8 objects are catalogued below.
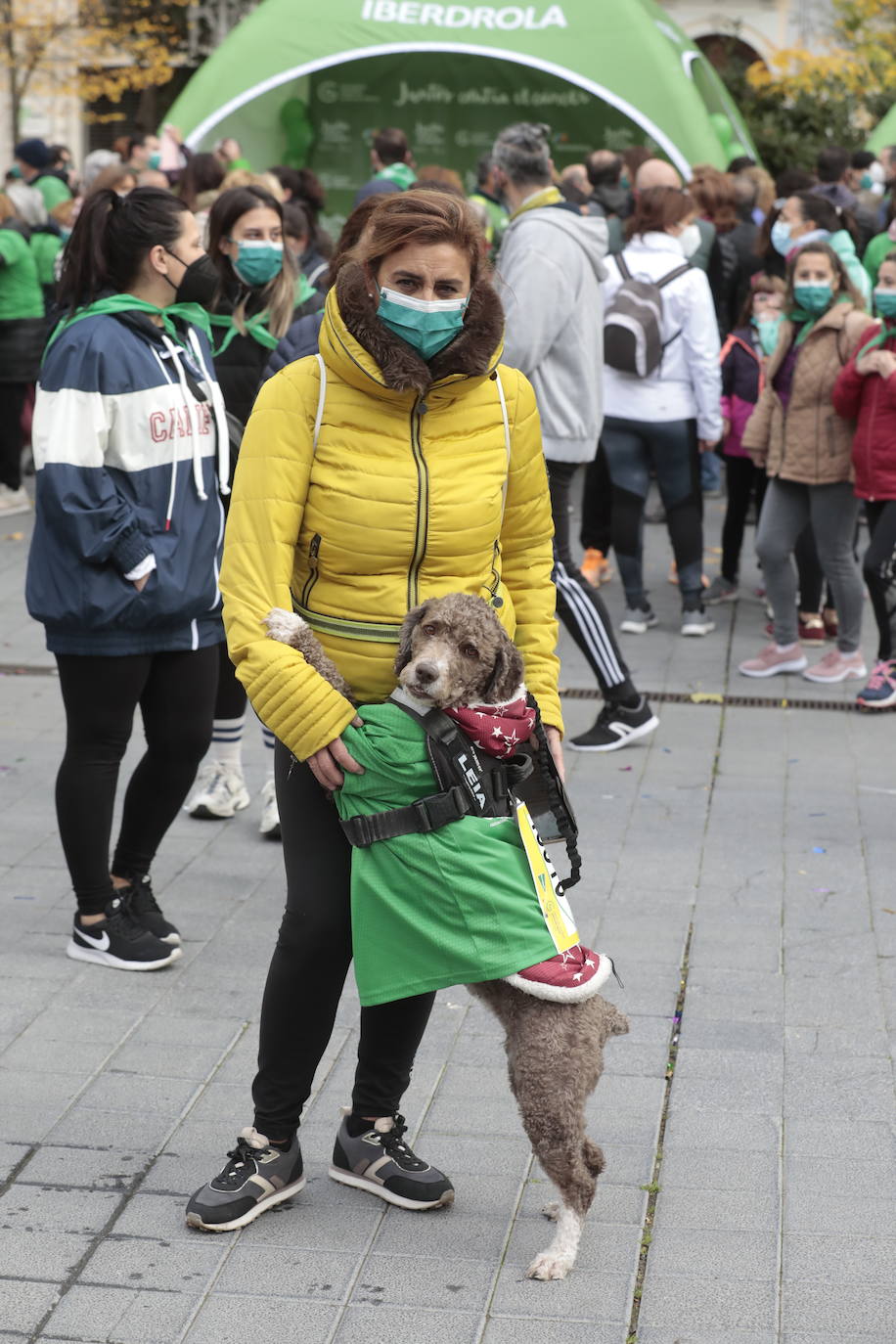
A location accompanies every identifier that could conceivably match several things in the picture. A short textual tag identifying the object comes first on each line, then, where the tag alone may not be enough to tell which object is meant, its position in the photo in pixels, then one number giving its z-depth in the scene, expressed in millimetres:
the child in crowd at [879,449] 7676
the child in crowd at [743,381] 9500
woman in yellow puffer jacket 3223
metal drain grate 7984
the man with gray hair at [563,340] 7062
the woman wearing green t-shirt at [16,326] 11461
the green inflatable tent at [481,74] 16500
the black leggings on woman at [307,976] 3410
